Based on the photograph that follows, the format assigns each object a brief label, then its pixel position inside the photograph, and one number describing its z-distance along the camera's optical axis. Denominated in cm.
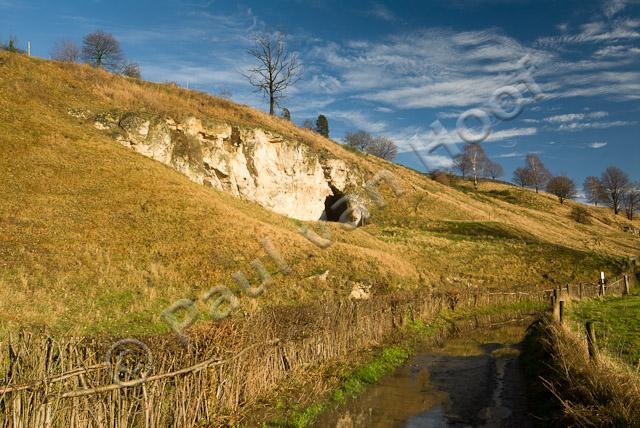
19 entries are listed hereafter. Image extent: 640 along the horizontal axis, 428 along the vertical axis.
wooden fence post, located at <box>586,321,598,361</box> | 892
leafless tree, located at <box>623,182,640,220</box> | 10975
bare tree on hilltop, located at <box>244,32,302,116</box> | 6241
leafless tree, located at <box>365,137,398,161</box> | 12056
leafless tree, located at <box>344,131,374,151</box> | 12056
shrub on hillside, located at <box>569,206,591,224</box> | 8706
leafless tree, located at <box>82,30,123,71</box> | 7088
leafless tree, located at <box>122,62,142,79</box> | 6302
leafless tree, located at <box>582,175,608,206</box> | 11594
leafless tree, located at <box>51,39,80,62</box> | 7099
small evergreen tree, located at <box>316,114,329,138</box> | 10475
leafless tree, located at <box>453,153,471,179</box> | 10900
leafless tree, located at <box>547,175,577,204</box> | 10719
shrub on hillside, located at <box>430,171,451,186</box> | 10275
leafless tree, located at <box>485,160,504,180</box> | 12008
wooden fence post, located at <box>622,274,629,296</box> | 3161
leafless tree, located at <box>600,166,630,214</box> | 11219
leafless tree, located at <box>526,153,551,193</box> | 11862
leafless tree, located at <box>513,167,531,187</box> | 12006
